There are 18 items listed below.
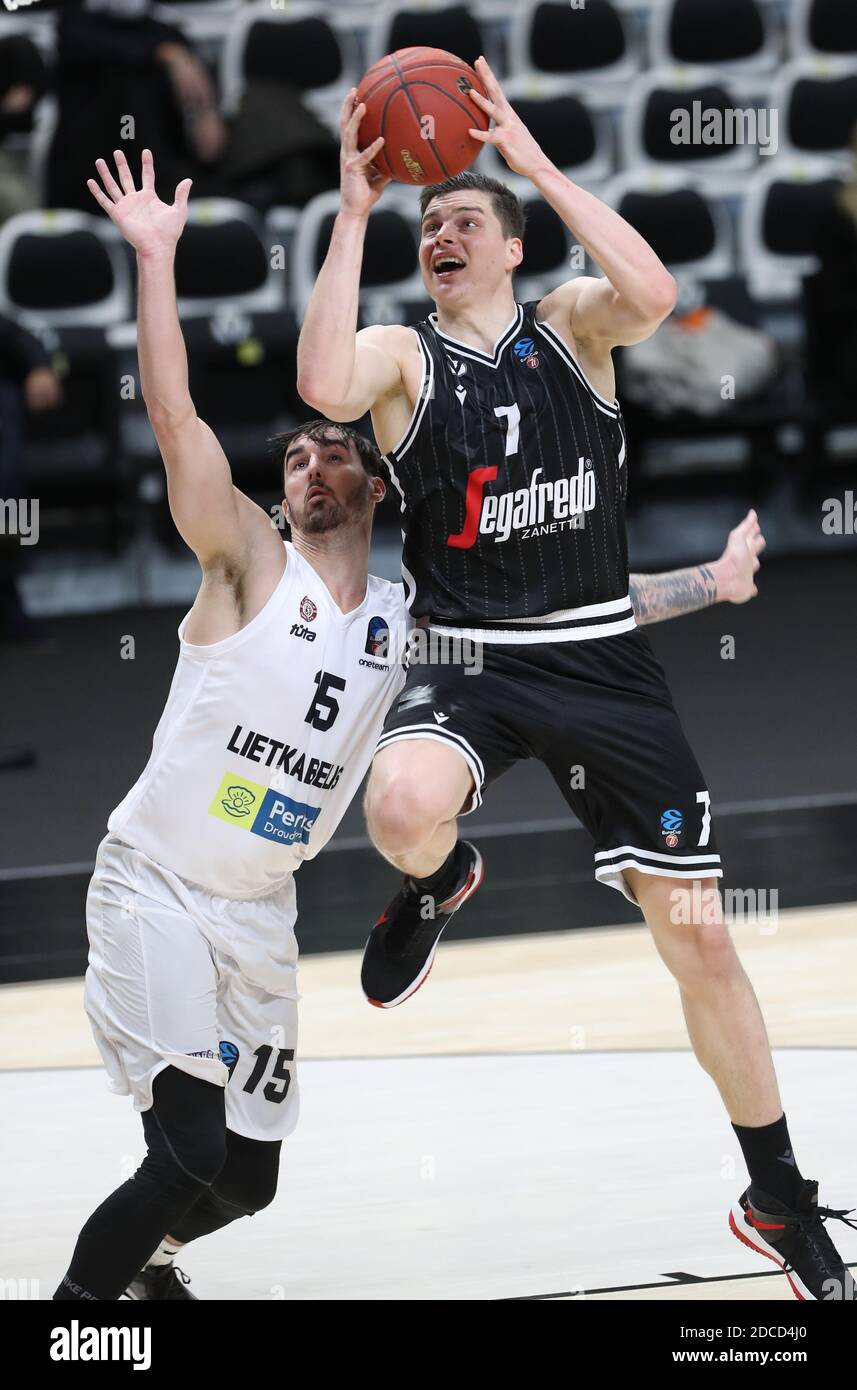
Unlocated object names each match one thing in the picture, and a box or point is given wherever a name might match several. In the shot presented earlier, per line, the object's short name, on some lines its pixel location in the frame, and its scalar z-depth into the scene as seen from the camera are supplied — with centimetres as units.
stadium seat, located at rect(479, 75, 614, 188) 1241
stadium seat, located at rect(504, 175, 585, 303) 1189
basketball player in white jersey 342
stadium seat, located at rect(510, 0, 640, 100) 1281
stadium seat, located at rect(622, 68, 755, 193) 1273
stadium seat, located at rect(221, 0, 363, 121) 1198
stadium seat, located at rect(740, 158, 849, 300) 1258
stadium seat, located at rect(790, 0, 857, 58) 1348
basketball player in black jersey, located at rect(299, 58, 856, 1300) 372
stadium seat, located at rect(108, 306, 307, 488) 1117
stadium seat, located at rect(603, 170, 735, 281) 1223
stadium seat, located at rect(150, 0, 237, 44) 1227
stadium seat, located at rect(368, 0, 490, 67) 1215
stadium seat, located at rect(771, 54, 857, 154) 1314
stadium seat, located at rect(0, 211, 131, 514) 1105
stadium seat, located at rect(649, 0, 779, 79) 1315
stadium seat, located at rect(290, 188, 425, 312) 1152
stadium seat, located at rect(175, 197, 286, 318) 1137
